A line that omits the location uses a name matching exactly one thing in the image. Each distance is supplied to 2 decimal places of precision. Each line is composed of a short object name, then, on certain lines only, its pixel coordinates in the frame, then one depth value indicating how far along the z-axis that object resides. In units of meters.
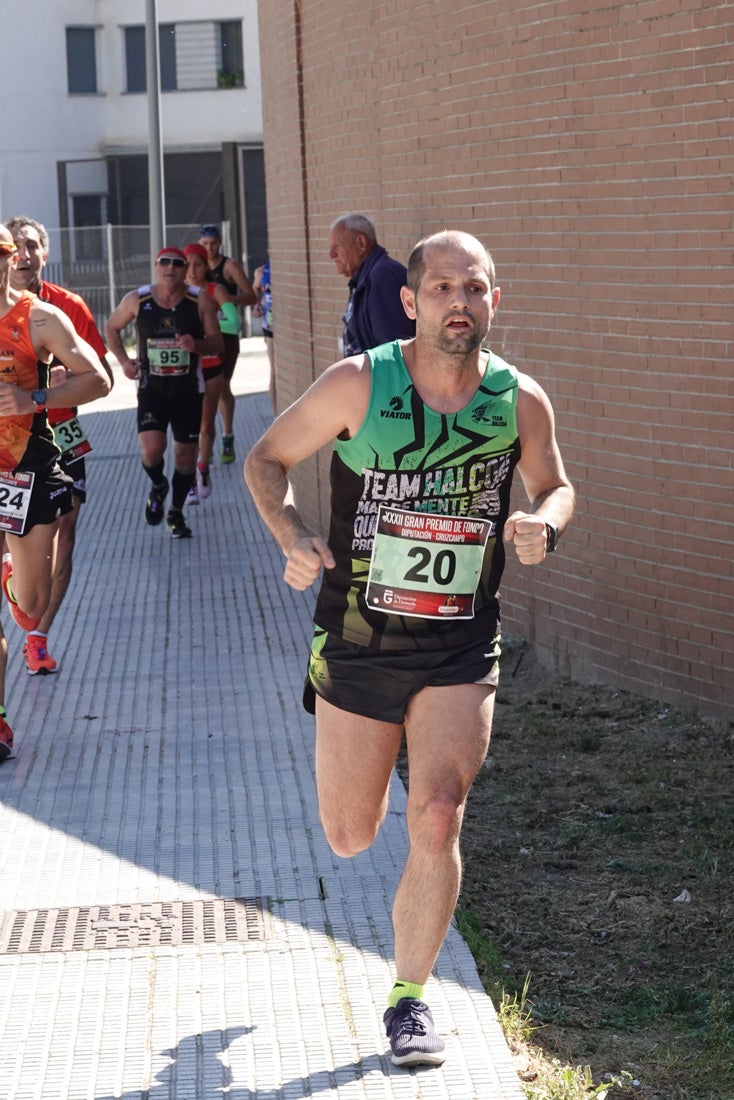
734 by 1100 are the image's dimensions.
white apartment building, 38.16
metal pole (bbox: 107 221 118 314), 32.28
